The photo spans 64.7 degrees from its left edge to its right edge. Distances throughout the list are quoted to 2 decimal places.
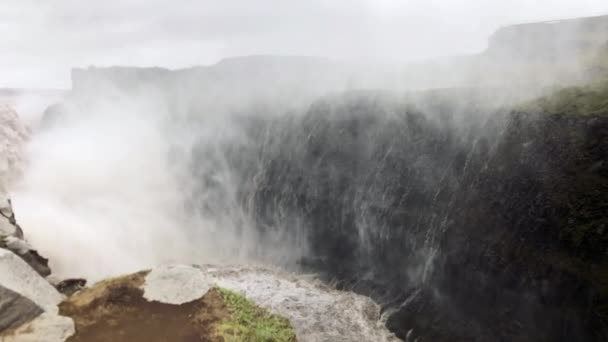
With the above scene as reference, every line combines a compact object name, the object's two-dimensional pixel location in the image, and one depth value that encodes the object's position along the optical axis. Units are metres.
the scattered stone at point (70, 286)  32.69
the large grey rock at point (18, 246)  32.56
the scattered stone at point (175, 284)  28.73
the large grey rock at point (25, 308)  24.14
